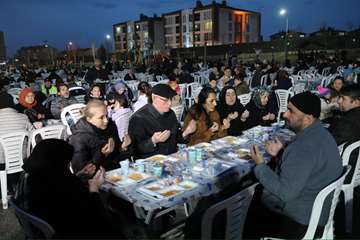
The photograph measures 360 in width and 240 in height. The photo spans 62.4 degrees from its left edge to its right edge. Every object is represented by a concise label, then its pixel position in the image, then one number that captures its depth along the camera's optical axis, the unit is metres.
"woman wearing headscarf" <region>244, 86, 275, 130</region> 5.27
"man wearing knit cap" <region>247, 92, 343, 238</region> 2.05
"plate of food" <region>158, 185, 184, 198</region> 2.26
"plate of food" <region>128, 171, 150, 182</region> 2.56
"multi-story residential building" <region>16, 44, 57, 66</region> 50.46
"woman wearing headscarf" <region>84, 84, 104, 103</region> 6.34
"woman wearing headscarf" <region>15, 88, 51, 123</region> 5.61
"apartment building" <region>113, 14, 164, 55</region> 62.06
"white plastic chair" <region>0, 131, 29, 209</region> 3.74
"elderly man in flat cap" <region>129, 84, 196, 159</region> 3.40
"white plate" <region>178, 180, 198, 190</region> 2.38
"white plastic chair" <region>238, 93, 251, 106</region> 7.55
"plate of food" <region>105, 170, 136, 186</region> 2.49
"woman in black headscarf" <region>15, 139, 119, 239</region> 1.77
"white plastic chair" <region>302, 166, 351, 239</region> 1.98
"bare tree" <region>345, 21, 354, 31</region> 44.76
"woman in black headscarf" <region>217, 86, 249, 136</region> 4.94
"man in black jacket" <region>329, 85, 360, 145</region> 3.38
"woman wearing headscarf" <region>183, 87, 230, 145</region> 4.29
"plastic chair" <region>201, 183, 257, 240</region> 1.75
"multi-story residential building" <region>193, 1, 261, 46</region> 53.12
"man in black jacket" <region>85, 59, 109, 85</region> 10.50
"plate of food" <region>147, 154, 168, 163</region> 3.05
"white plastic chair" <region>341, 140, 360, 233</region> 3.08
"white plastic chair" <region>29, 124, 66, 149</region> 3.86
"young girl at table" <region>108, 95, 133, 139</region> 4.93
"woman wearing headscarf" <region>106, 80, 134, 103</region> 6.69
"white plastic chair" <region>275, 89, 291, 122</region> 7.75
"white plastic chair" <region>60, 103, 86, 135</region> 5.25
